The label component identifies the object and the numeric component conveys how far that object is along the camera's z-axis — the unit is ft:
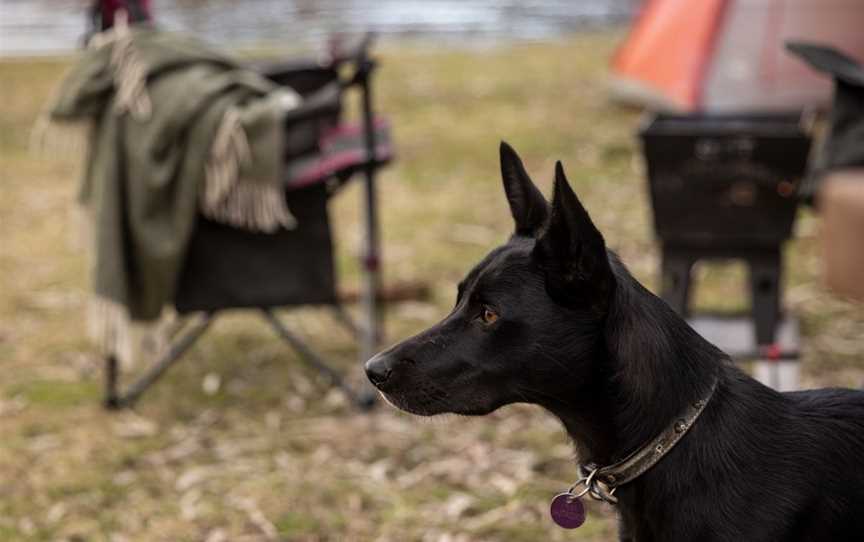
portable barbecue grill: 31.30
